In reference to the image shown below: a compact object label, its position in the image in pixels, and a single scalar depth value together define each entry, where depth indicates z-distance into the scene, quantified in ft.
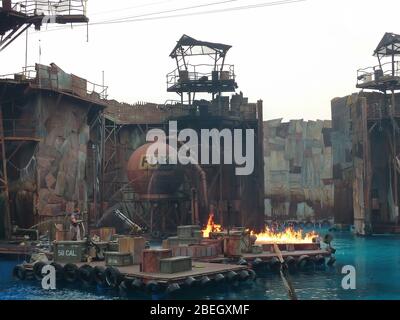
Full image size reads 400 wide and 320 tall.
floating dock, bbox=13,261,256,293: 67.87
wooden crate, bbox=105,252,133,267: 79.56
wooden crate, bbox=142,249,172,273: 71.97
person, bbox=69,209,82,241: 89.10
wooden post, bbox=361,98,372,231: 154.40
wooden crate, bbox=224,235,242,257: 91.09
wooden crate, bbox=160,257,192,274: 71.51
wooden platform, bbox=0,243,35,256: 99.66
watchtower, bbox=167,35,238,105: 153.69
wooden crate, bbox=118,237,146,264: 82.58
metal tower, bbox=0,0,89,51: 109.19
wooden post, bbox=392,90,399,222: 156.02
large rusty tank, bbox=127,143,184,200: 135.44
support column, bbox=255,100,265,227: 149.38
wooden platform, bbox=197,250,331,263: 88.53
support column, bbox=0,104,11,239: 110.83
